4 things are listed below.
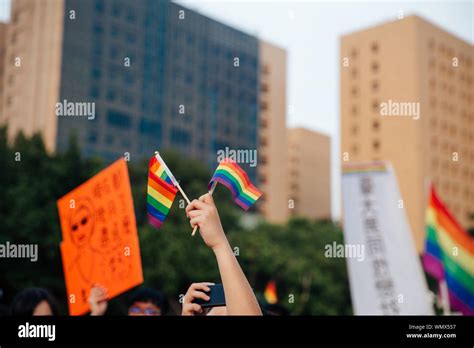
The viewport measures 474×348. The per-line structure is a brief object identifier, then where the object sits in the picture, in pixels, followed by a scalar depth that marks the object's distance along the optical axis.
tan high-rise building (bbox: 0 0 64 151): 25.12
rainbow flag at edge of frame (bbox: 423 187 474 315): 6.69
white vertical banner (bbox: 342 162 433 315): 5.70
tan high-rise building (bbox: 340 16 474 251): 31.61
